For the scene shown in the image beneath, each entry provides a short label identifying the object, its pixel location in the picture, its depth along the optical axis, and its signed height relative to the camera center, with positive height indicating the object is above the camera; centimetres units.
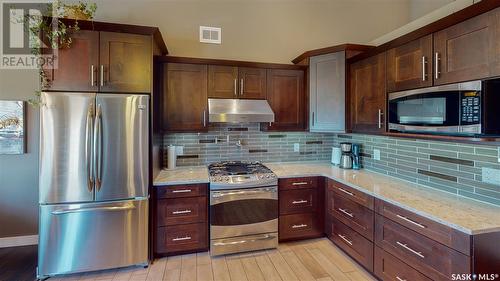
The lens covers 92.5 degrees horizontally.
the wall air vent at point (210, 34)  327 +145
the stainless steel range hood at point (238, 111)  278 +35
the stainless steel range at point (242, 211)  264 -81
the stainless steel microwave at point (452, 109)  153 +23
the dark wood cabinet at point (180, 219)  257 -86
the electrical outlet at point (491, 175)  182 -28
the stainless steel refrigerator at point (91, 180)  224 -39
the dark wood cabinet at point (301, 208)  289 -84
